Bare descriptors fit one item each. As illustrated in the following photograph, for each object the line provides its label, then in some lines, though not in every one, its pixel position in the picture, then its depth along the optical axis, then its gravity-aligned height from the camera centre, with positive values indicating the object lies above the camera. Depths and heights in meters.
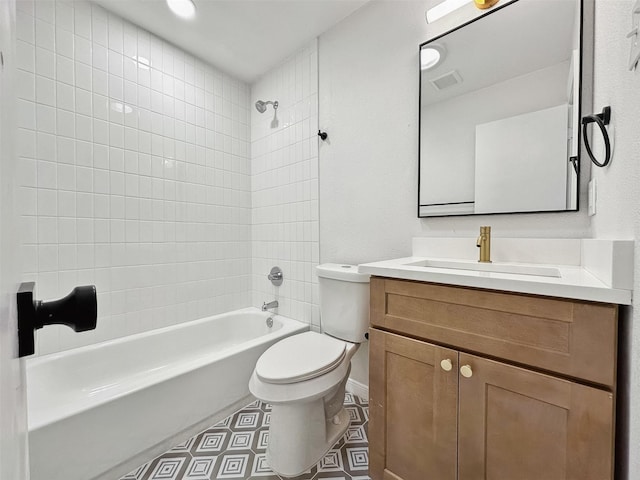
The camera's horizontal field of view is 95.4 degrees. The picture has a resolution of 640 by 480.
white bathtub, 1.08 -0.77
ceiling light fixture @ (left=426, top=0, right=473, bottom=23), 1.33 +1.04
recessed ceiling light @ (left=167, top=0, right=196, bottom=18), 1.64 +1.30
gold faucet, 1.21 -0.04
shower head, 2.19 +0.98
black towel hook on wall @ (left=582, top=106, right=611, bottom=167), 0.78 +0.30
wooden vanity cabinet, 0.71 -0.46
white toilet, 1.19 -0.60
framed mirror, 1.13 +0.53
